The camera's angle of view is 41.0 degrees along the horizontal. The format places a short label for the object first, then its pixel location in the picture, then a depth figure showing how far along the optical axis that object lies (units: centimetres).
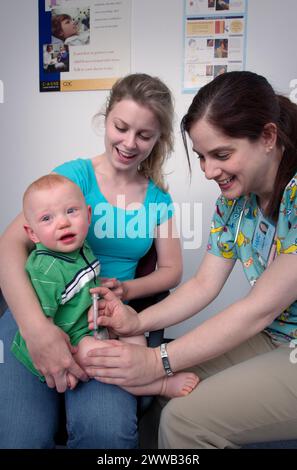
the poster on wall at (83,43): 217
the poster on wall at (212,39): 209
